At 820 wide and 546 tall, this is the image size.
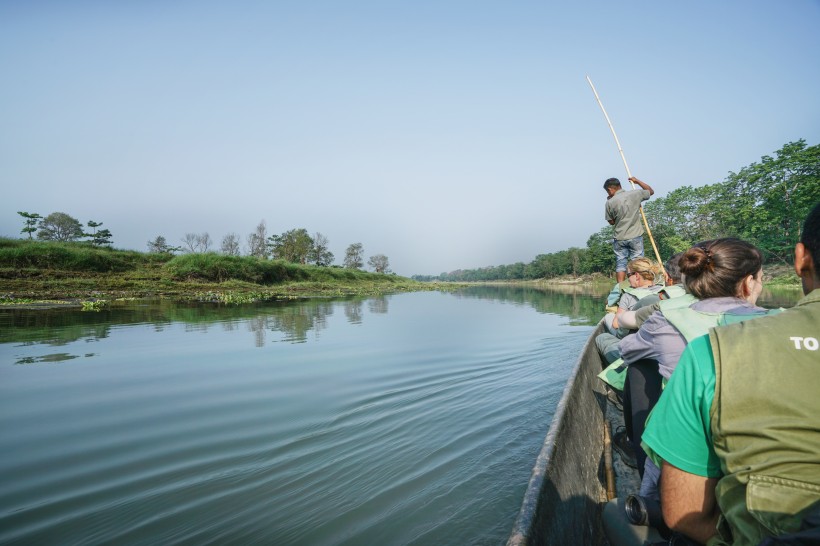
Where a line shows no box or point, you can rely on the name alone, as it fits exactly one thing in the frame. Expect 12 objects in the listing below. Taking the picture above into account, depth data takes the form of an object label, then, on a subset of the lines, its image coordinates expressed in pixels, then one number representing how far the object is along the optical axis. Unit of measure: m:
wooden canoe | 1.57
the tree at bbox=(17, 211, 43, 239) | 36.06
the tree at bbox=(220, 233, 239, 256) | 72.38
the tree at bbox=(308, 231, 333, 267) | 70.12
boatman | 6.36
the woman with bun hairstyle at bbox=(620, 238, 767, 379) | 1.77
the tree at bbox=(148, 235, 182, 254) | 61.22
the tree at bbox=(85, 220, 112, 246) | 54.50
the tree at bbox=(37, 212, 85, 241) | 57.72
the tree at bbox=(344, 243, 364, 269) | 84.96
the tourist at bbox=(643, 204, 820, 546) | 0.92
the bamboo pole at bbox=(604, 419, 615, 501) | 2.60
